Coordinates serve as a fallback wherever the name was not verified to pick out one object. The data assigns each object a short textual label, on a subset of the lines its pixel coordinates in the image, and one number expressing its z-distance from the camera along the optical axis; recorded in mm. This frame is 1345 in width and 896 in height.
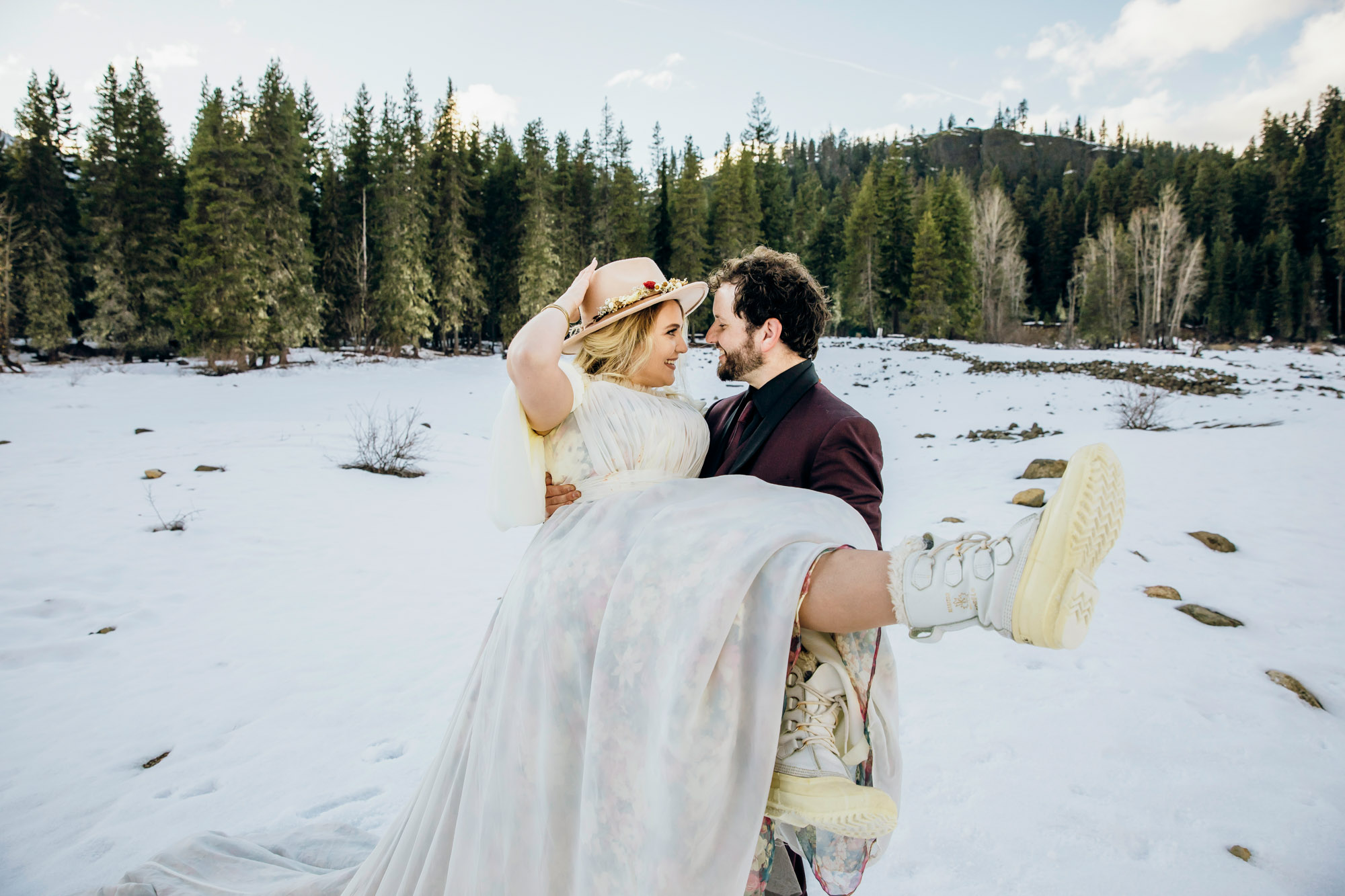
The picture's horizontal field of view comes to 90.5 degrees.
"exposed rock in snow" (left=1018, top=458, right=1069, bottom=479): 8906
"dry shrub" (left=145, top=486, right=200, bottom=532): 7004
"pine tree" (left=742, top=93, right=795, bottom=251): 43125
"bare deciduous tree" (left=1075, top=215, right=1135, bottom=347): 39906
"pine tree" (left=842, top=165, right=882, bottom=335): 39656
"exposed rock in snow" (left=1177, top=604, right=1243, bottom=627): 5027
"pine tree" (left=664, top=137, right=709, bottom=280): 35406
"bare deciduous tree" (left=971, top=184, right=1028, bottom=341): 39438
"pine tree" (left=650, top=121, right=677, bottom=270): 38969
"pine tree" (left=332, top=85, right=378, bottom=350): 29953
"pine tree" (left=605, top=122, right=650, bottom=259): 35156
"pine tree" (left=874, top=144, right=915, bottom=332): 40188
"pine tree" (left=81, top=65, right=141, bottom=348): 23766
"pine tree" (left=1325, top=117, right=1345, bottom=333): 40281
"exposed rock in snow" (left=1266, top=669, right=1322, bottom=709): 4059
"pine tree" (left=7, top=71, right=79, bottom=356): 23734
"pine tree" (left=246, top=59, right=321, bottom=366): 23797
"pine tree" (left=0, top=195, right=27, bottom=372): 20891
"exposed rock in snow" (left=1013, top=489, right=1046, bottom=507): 7709
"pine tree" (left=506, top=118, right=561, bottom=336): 30391
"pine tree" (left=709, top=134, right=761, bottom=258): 36906
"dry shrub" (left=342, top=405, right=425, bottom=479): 10336
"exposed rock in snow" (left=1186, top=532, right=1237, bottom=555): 6359
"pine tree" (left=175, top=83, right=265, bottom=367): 22500
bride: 1508
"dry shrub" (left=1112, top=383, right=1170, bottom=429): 11984
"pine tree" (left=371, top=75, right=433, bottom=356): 27734
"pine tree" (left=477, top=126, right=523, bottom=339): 33688
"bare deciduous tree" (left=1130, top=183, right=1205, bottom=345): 36500
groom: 2092
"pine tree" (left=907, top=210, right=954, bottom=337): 36906
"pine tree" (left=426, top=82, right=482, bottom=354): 30312
